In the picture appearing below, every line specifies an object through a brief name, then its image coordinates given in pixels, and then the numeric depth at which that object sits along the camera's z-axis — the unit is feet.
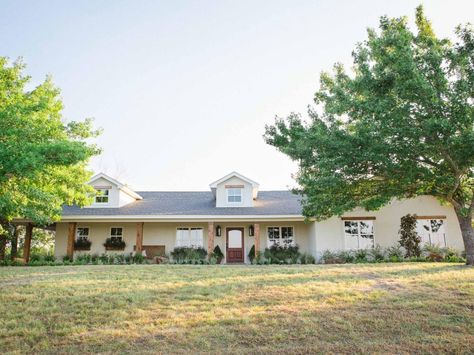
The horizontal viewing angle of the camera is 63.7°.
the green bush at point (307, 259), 62.95
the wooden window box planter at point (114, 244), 69.92
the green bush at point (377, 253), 62.13
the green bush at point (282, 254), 63.67
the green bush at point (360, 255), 60.80
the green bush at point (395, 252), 61.67
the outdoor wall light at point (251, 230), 70.03
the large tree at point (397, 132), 37.52
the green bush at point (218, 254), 65.64
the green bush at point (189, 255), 63.81
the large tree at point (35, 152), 37.17
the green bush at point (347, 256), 60.90
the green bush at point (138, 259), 63.16
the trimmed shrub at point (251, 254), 66.13
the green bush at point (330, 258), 60.72
